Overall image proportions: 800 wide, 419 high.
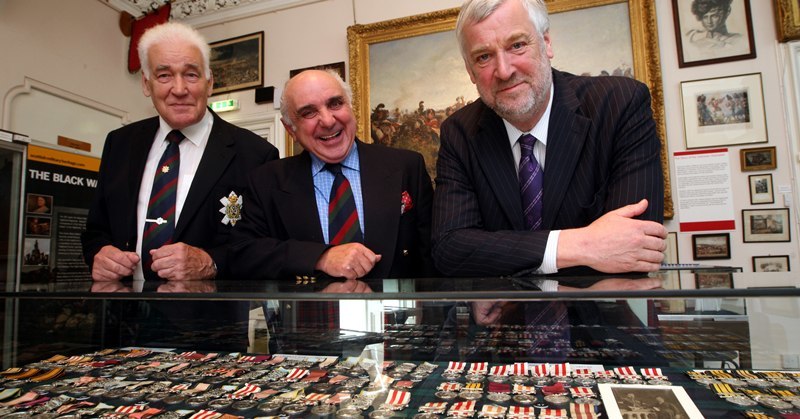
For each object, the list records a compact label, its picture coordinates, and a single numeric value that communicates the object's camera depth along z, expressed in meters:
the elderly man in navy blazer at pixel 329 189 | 2.05
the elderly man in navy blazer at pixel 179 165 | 2.20
